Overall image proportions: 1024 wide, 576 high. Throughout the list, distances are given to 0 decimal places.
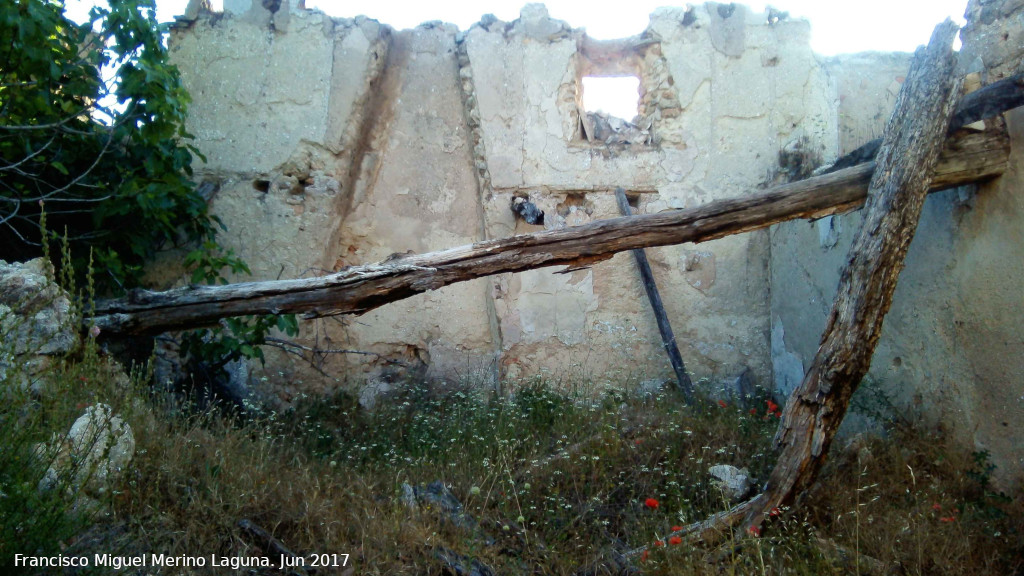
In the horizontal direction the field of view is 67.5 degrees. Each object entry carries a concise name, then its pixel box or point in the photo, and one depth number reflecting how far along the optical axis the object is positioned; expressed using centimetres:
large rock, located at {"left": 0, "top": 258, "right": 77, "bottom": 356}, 378
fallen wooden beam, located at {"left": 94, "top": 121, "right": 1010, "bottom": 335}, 378
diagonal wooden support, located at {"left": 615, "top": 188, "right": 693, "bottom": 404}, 597
